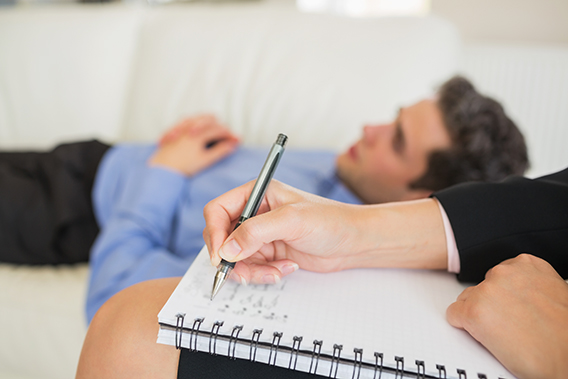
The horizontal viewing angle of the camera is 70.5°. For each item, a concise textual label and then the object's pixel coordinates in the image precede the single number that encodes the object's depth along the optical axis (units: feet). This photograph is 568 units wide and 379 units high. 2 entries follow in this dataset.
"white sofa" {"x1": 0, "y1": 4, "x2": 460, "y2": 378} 4.19
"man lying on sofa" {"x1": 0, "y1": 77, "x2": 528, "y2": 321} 3.25
